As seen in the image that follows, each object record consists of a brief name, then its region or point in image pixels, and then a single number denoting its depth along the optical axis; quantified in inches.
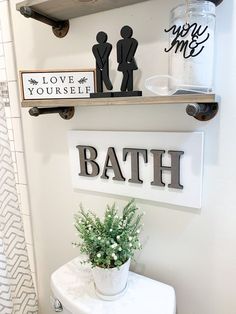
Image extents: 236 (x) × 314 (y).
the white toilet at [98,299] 28.2
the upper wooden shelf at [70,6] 28.1
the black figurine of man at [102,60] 27.9
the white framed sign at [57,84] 29.7
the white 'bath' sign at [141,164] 28.3
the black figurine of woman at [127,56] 26.6
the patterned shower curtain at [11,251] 37.8
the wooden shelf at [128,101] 21.7
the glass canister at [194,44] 23.0
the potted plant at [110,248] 27.6
